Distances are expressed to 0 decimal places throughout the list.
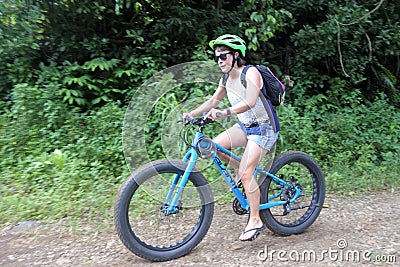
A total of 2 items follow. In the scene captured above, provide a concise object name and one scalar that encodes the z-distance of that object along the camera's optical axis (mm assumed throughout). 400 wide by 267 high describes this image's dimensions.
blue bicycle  3332
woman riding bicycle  3320
